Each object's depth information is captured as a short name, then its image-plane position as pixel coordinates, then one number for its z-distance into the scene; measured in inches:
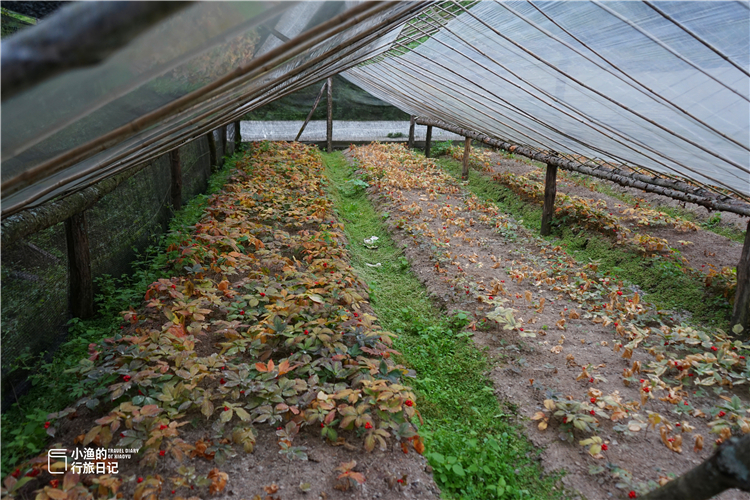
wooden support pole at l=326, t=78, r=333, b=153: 504.4
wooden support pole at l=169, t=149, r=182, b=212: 226.5
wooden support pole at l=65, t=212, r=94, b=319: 130.6
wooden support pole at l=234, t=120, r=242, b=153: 433.7
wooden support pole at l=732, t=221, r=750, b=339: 155.6
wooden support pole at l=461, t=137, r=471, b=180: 386.6
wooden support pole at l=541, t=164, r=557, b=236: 263.0
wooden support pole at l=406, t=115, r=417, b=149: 521.0
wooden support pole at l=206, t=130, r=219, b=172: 316.2
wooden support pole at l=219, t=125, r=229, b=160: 366.3
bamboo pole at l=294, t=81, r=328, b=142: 502.3
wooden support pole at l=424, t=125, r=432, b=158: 483.3
